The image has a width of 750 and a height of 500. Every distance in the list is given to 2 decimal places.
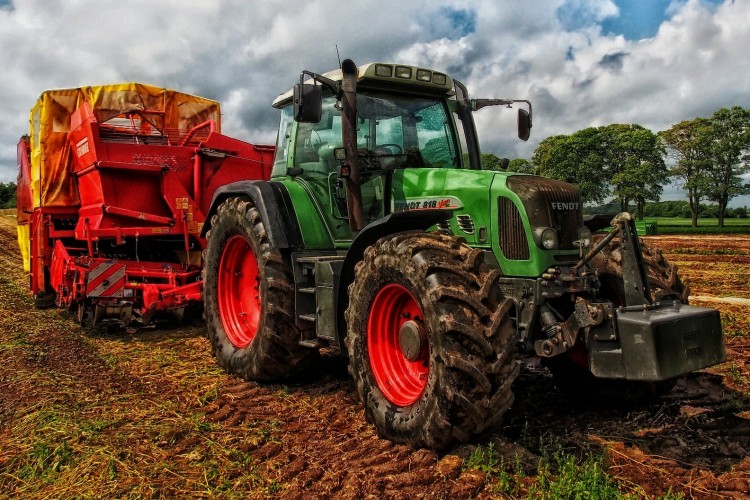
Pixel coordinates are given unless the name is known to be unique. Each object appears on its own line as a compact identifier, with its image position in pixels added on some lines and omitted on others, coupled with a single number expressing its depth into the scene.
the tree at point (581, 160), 50.69
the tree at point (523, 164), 64.76
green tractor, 3.47
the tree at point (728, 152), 44.81
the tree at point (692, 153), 45.62
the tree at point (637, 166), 47.78
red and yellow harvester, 7.67
